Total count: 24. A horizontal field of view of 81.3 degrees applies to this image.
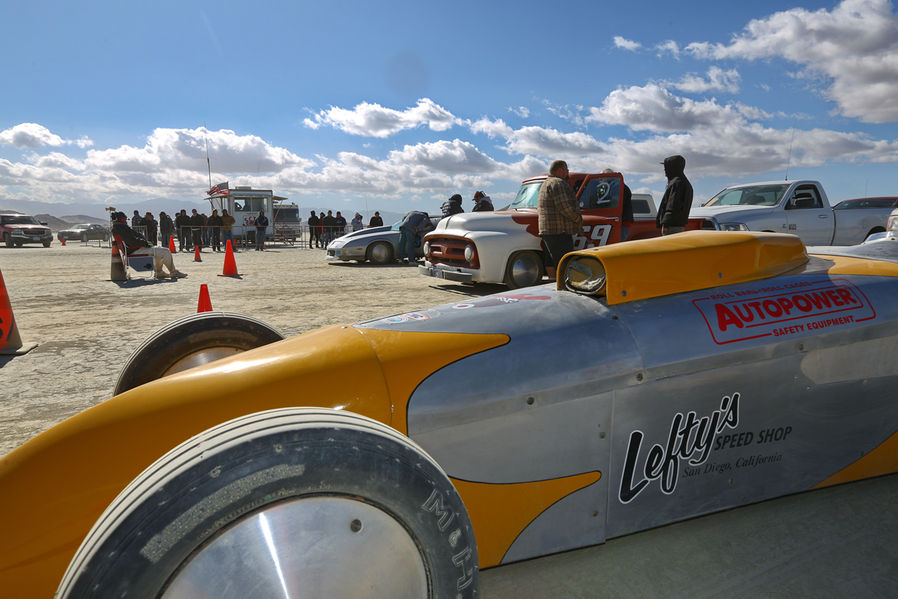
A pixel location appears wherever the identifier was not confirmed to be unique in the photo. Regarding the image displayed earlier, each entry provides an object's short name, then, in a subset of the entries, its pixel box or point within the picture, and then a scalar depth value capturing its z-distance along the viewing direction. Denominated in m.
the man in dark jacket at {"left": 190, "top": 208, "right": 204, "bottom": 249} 21.87
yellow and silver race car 1.07
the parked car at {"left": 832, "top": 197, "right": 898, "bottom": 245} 10.60
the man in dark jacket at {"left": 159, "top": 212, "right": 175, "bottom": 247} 20.73
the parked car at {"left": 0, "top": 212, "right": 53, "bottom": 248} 25.58
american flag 29.77
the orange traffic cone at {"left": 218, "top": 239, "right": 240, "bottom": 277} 11.46
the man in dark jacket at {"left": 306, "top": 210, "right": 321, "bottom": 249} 24.02
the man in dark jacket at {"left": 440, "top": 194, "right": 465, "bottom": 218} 11.90
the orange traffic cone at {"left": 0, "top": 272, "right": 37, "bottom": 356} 4.93
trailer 27.50
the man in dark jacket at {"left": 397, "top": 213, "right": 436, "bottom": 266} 14.01
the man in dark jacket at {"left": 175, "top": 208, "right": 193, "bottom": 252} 21.92
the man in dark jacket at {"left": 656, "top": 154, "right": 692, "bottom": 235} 6.49
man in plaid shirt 6.59
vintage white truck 8.03
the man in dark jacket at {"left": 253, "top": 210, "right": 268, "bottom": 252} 22.25
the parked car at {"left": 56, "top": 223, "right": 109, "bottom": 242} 31.70
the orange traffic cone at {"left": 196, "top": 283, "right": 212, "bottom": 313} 5.13
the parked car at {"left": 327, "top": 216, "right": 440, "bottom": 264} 13.99
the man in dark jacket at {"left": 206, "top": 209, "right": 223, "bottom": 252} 22.11
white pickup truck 9.68
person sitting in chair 10.59
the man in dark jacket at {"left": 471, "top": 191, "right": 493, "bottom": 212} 11.55
